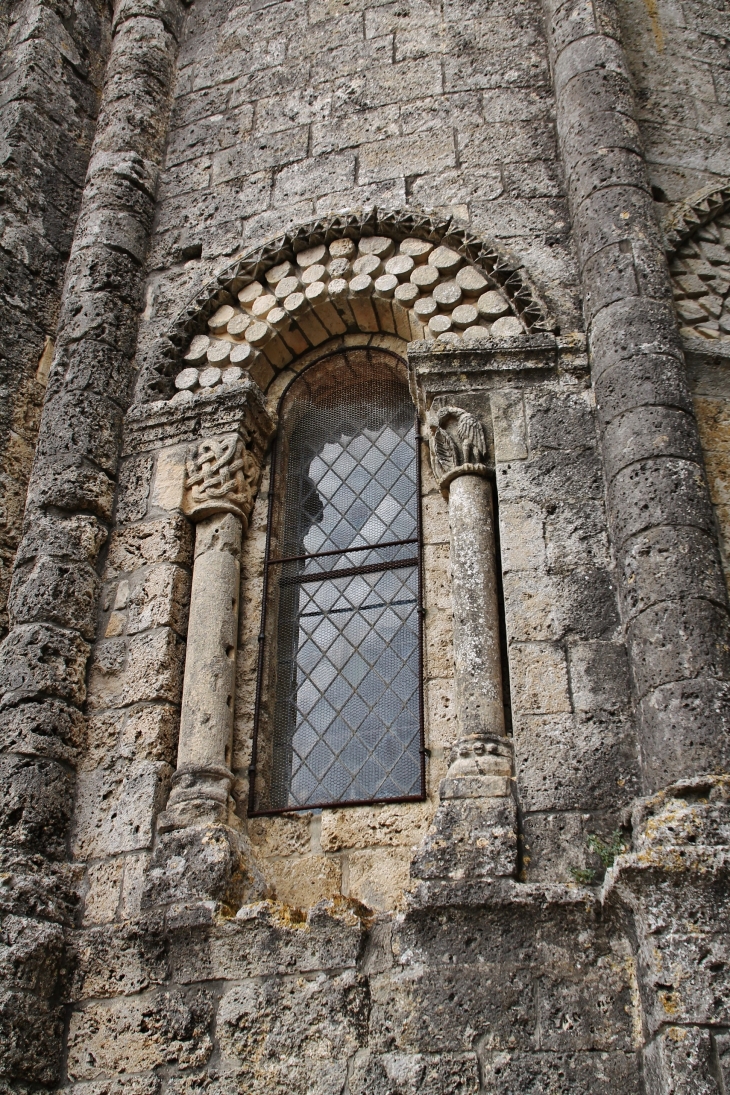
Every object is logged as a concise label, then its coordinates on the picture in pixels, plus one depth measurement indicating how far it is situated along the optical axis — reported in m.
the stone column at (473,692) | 3.99
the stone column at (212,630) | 4.67
